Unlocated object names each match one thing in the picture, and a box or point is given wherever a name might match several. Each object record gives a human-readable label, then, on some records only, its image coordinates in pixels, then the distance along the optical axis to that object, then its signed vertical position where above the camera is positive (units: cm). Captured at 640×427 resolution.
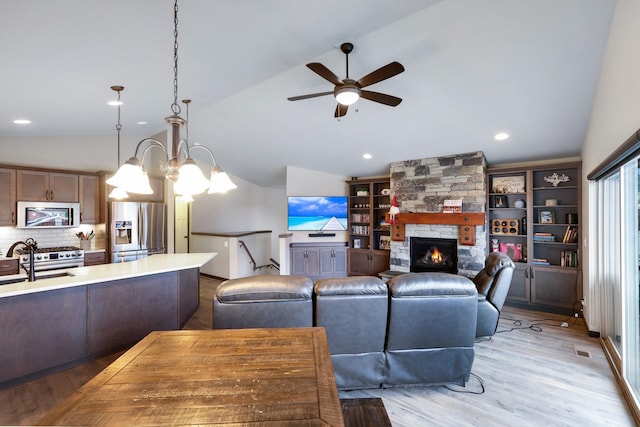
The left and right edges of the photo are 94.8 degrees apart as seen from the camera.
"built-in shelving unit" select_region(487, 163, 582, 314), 441 -25
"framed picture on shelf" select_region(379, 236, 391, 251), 648 -62
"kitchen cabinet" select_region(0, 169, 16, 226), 416 +29
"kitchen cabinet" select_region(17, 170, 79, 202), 434 +48
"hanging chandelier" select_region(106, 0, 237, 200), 170 +23
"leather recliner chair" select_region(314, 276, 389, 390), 222 -81
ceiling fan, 247 +119
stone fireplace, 490 +38
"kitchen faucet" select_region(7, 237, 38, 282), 269 -42
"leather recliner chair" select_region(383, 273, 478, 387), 226 -89
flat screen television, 673 +10
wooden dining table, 91 -62
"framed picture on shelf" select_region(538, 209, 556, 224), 470 -5
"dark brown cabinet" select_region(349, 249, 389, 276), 644 -105
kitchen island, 244 -92
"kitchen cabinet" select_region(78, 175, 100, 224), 491 +31
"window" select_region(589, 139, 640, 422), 243 -48
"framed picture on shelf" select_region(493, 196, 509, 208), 501 +21
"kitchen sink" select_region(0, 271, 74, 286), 342 -72
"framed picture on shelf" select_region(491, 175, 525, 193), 493 +51
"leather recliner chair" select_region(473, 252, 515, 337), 316 -86
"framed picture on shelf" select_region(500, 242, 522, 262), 491 -61
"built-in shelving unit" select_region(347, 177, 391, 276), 650 -27
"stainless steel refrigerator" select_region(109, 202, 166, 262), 494 -23
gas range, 414 -59
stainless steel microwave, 434 +3
